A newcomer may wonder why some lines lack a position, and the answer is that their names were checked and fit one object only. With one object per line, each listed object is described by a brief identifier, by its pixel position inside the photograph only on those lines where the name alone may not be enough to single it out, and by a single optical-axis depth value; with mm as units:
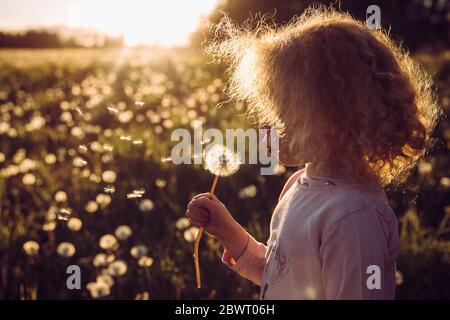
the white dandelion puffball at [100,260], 2219
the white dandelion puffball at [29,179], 3216
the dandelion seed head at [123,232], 2531
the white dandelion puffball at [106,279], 2133
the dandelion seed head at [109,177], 3021
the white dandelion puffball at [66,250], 2408
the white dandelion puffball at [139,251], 2342
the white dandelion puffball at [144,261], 2159
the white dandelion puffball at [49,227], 2374
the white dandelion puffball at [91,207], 2750
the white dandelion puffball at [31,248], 2396
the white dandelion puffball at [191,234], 2333
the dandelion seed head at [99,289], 2092
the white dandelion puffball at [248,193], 2809
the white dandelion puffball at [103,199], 2729
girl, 1092
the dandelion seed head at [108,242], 2381
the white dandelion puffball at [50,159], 3687
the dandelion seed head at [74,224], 2695
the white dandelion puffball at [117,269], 2179
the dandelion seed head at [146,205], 2725
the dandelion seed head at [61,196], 2923
